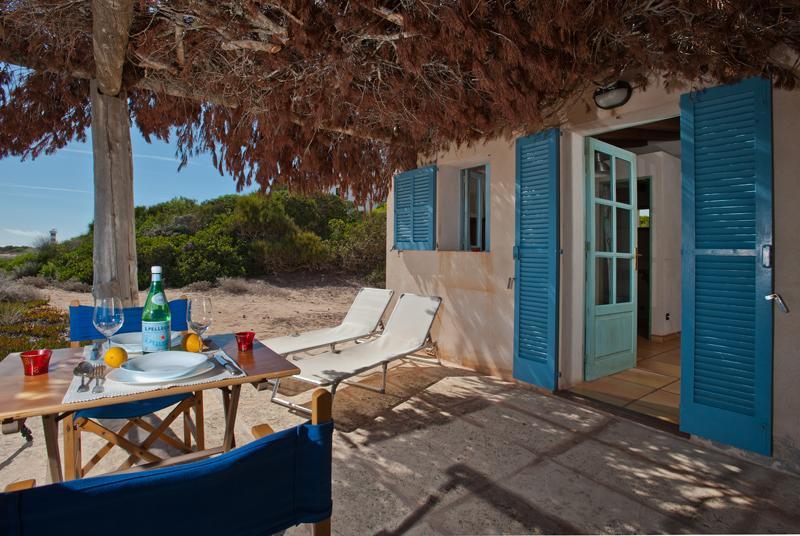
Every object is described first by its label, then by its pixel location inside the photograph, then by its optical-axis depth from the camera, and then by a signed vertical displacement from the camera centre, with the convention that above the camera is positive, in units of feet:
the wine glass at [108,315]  5.57 -0.68
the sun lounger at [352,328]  12.76 -2.36
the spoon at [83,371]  4.56 -1.18
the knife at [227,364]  5.25 -1.30
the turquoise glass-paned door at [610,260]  12.71 -0.07
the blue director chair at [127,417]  6.12 -2.40
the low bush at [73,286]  31.65 -1.66
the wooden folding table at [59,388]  4.06 -1.33
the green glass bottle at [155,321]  5.66 -0.77
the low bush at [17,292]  25.03 -1.71
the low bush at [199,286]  33.66 -1.92
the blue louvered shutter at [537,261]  12.05 -0.08
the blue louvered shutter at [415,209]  16.16 +1.97
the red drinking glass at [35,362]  4.92 -1.12
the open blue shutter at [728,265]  8.14 -0.17
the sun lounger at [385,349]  10.44 -2.63
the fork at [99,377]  4.48 -1.24
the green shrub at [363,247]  42.16 +1.28
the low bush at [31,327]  15.93 -2.79
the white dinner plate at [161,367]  4.70 -1.21
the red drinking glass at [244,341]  6.32 -1.16
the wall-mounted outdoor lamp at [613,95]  10.37 +3.95
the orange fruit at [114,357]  5.16 -1.13
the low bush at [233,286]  33.65 -1.90
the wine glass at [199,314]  6.50 -0.79
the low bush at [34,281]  31.40 -1.28
